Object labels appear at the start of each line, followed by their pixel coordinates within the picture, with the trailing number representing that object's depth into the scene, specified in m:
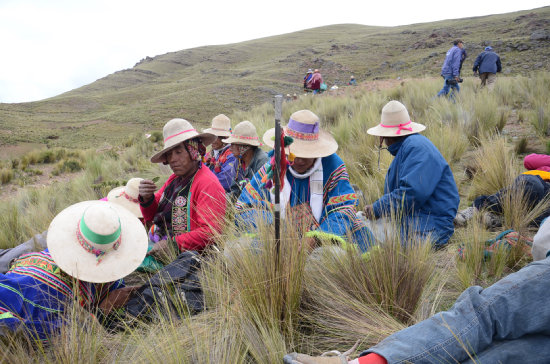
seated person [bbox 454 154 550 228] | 3.44
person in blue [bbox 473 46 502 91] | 11.89
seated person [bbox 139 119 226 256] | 3.40
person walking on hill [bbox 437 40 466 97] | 10.31
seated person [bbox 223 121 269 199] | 5.09
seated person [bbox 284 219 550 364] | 1.62
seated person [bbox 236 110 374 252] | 3.20
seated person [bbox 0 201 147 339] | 2.21
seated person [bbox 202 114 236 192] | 5.70
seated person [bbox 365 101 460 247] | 3.43
